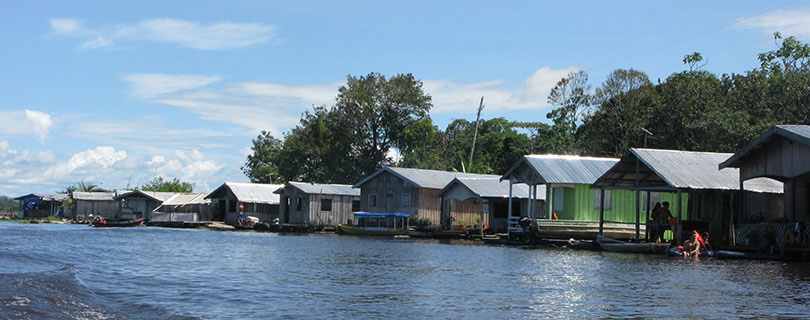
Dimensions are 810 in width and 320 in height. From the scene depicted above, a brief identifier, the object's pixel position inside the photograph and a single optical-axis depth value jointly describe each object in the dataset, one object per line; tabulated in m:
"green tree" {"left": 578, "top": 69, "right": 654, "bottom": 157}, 57.94
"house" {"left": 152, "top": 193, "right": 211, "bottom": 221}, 68.62
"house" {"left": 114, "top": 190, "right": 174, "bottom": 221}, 74.81
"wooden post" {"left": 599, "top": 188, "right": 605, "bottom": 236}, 31.86
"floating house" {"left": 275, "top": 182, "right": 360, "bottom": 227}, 56.59
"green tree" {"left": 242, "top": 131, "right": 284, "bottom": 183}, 88.38
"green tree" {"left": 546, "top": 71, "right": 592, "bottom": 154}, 62.19
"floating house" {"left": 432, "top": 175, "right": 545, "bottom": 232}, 43.19
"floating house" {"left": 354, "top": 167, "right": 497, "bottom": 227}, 48.88
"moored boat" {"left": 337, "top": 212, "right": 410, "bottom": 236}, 46.97
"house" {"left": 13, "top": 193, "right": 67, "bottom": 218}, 93.50
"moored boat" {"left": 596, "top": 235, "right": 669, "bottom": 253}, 28.45
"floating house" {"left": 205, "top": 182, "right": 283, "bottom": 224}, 62.97
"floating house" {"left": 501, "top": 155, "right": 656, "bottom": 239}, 35.41
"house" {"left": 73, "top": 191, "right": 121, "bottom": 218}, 80.19
